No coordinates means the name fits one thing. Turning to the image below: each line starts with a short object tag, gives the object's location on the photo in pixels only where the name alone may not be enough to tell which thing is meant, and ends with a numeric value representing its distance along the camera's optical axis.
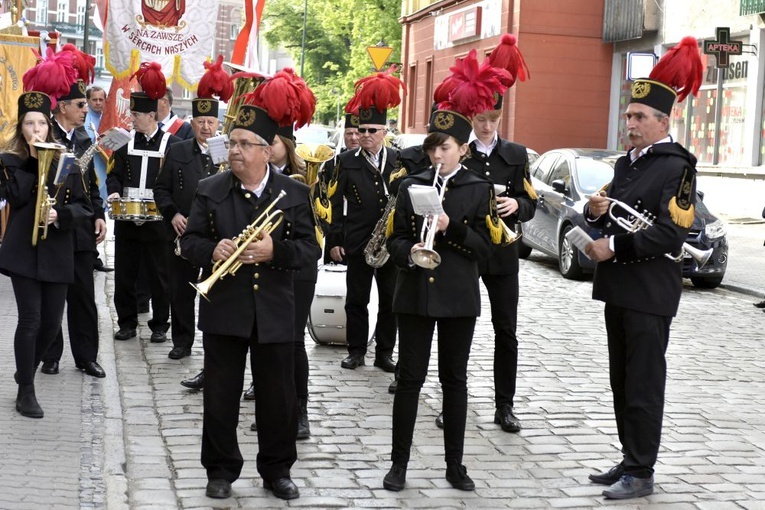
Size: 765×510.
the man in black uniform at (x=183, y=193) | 9.77
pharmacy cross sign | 23.89
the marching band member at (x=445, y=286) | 6.46
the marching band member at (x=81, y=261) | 8.81
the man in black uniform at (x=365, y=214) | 9.62
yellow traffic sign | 25.03
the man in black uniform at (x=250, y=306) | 6.11
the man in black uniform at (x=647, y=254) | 6.38
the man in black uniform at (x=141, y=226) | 10.73
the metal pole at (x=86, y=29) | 36.49
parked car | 16.02
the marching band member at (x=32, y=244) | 7.81
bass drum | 10.35
